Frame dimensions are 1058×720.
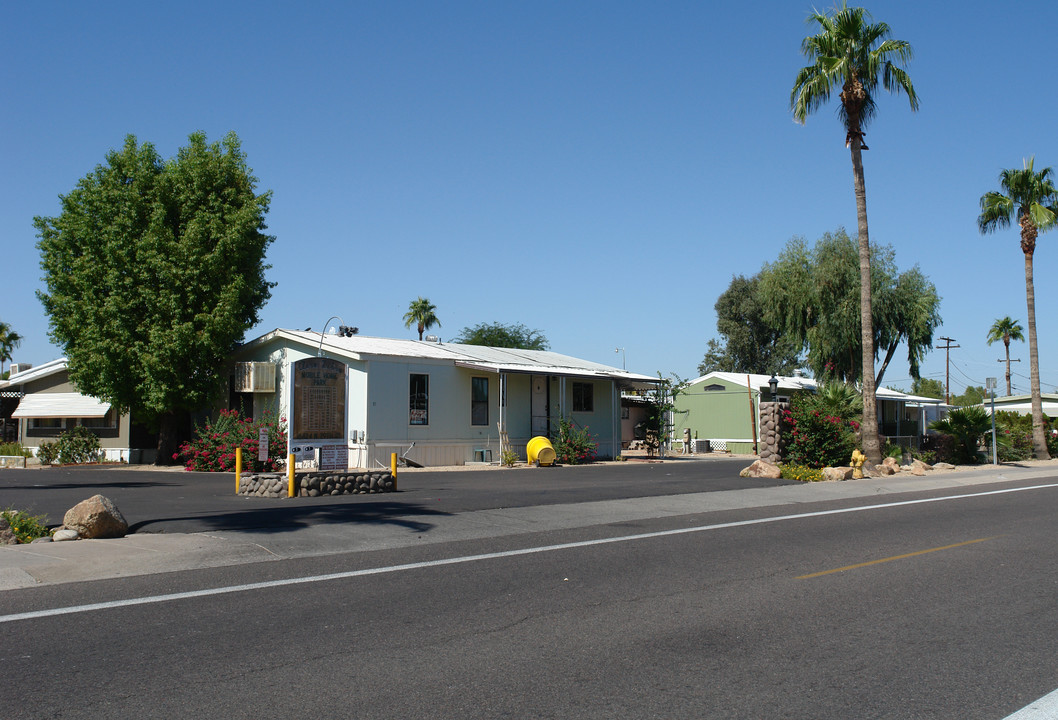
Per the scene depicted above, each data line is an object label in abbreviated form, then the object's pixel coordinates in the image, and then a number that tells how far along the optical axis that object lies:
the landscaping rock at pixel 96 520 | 10.52
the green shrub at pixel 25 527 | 10.23
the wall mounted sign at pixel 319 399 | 17.69
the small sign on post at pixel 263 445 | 18.70
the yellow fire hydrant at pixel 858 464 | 22.78
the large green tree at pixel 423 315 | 61.38
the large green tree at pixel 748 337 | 65.56
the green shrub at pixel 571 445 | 28.98
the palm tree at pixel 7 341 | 65.75
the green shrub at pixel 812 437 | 24.12
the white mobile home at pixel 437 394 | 25.95
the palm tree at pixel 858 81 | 25.00
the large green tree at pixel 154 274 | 27.16
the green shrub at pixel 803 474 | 21.94
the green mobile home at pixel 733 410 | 39.31
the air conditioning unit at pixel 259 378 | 28.12
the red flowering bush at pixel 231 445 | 25.64
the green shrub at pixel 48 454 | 30.48
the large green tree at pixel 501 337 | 66.27
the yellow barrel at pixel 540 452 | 27.42
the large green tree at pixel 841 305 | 37.53
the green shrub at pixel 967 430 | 31.91
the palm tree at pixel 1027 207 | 33.75
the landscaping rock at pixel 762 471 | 22.44
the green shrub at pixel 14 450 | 32.31
